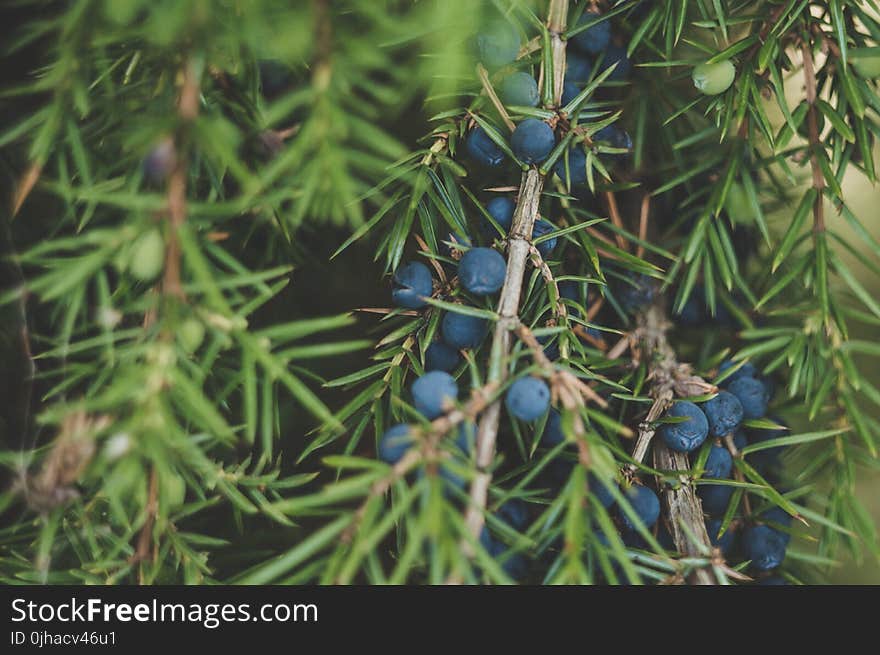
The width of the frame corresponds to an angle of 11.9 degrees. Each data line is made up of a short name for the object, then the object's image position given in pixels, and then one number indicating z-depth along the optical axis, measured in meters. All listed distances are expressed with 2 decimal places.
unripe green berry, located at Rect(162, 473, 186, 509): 0.73
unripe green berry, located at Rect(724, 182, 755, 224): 0.78
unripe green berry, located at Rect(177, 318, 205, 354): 0.72
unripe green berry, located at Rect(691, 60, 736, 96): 0.76
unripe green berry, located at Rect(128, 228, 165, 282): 0.72
